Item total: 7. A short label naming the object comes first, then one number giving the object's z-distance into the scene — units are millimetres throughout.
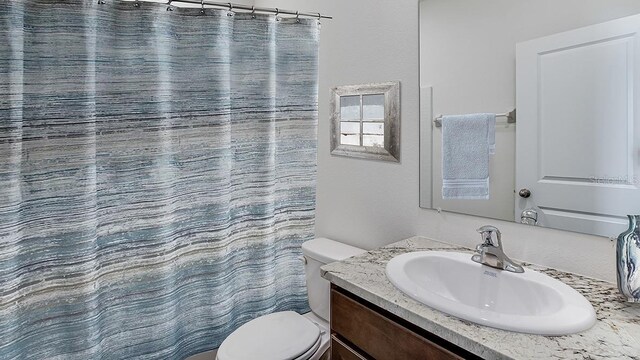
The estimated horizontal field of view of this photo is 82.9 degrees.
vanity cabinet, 937
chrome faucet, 1194
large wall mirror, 1062
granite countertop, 790
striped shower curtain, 1395
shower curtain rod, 1608
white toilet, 1497
